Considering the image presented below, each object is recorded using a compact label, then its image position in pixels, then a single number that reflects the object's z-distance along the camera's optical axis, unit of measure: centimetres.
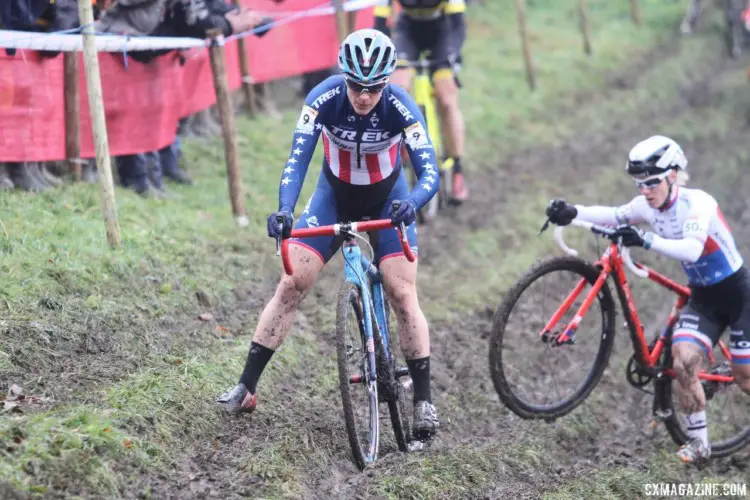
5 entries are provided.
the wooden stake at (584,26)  3572
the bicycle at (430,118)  2150
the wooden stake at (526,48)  3150
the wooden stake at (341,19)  2404
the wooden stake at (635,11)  4094
